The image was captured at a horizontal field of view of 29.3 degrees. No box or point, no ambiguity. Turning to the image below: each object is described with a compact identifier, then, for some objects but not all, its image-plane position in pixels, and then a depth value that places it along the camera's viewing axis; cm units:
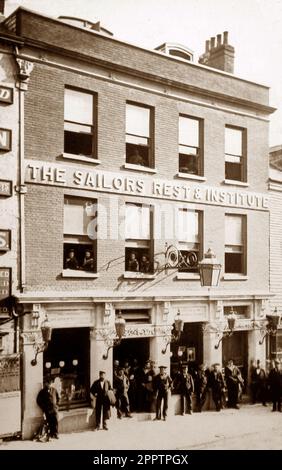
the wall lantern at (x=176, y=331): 1714
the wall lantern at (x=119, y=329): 1567
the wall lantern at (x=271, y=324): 1923
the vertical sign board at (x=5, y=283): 1412
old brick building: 1492
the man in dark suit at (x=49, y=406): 1415
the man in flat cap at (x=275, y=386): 1767
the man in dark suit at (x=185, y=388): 1691
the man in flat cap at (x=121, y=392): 1580
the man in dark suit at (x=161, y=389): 1620
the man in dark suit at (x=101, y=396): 1518
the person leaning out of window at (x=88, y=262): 1583
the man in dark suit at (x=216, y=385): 1750
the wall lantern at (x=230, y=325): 1806
